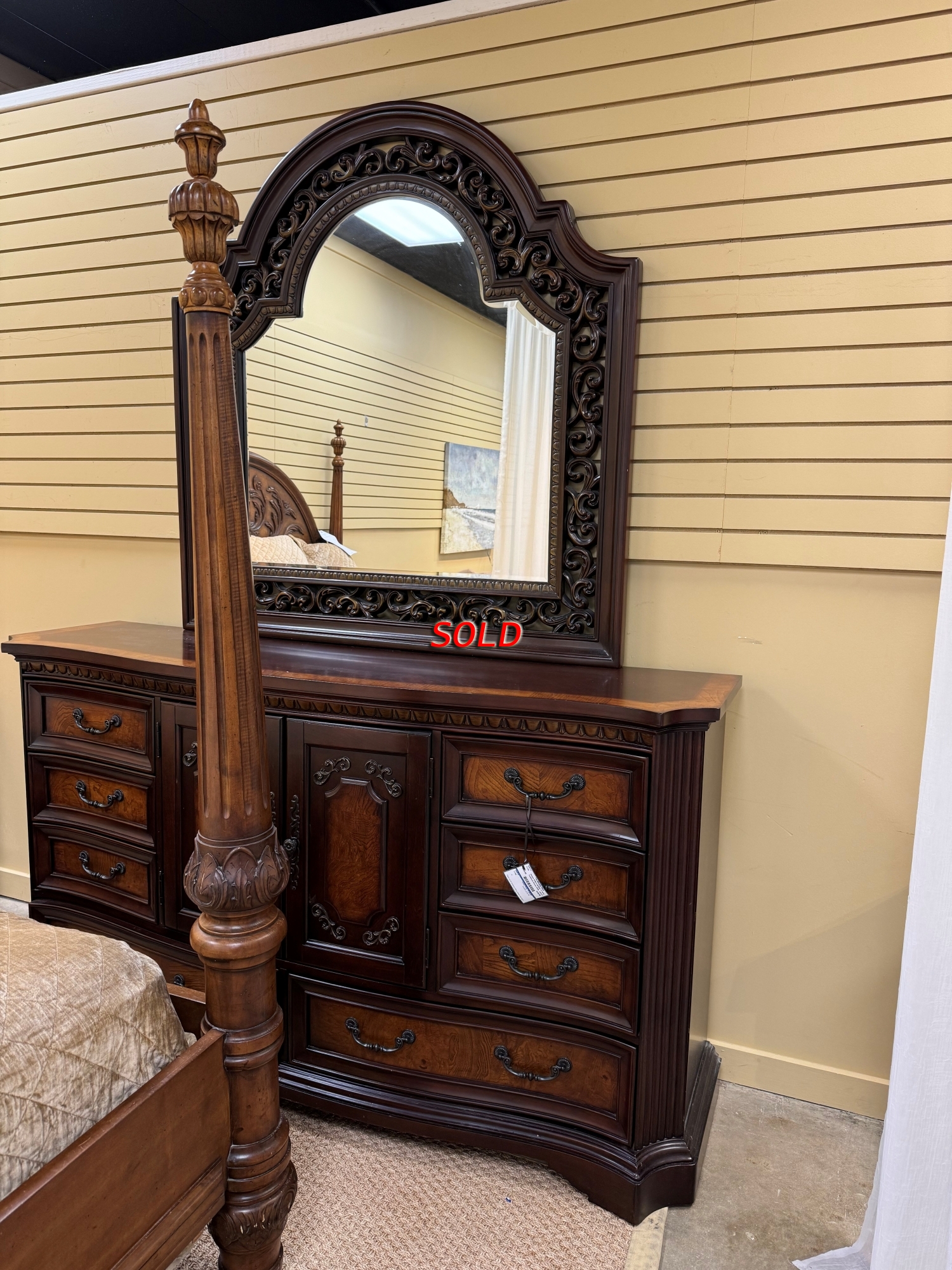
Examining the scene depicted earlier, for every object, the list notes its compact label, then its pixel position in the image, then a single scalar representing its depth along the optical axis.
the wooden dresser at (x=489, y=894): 1.66
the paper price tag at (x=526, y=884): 1.73
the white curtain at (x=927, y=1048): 1.11
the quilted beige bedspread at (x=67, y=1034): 1.03
